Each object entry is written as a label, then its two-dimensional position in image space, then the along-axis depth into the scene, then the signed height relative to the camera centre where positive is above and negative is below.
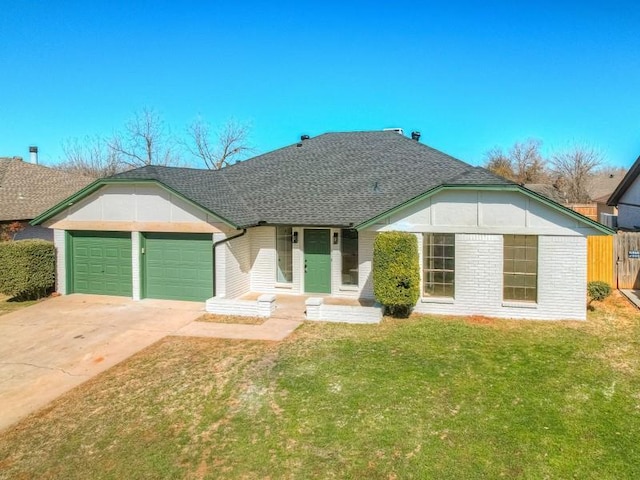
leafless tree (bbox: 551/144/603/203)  50.59 +7.43
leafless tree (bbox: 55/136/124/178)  44.34 +7.58
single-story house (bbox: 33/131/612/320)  11.87 +0.10
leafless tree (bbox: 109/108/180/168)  39.72 +7.63
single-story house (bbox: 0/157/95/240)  19.39 +2.47
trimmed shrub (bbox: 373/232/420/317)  11.98 -0.89
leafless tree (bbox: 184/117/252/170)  41.28 +8.23
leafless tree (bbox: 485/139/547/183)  50.97 +9.01
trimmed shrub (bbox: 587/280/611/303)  12.88 -1.58
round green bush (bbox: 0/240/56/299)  13.91 -0.97
